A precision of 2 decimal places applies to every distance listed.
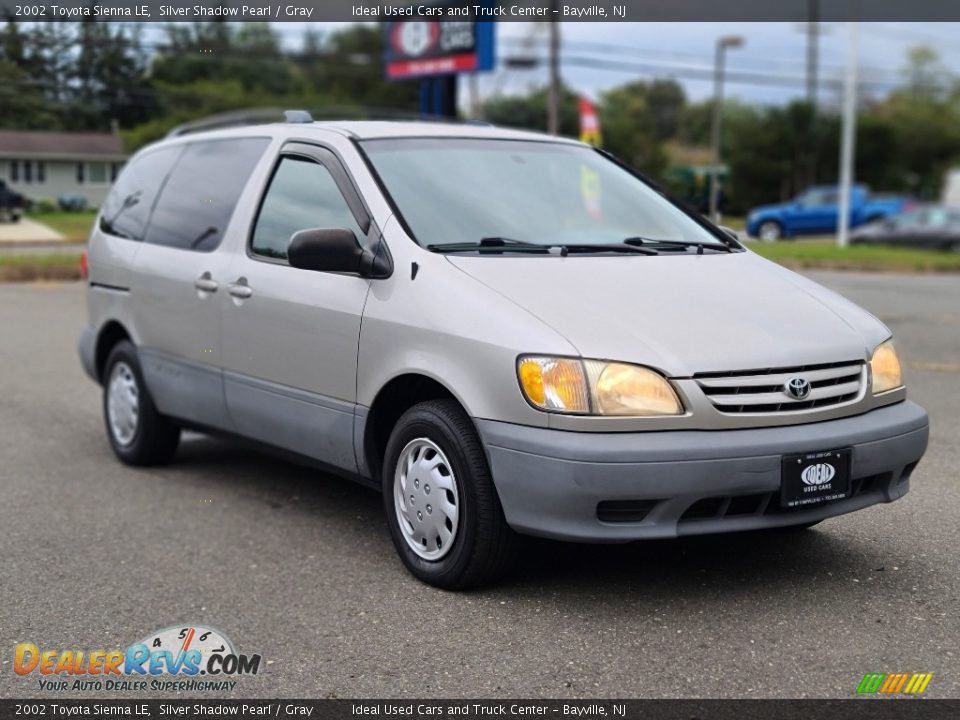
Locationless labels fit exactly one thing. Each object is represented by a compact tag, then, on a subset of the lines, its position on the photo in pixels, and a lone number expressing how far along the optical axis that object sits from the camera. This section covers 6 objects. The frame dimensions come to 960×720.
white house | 12.33
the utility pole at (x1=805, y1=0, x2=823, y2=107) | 55.18
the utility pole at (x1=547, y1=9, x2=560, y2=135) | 30.06
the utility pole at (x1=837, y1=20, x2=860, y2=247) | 28.86
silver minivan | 3.90
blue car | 28.47
